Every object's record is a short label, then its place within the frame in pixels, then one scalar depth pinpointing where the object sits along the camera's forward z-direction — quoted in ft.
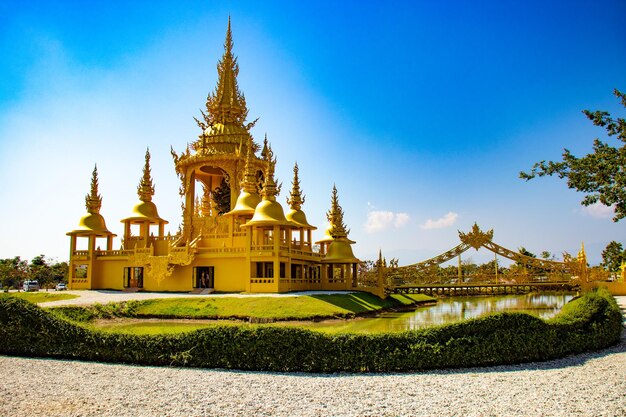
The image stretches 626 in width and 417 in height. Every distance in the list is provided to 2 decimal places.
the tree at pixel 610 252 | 140.32
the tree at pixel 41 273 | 175.75
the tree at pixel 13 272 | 174.48
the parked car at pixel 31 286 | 145.17
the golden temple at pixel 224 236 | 92.17
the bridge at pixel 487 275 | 96.68
